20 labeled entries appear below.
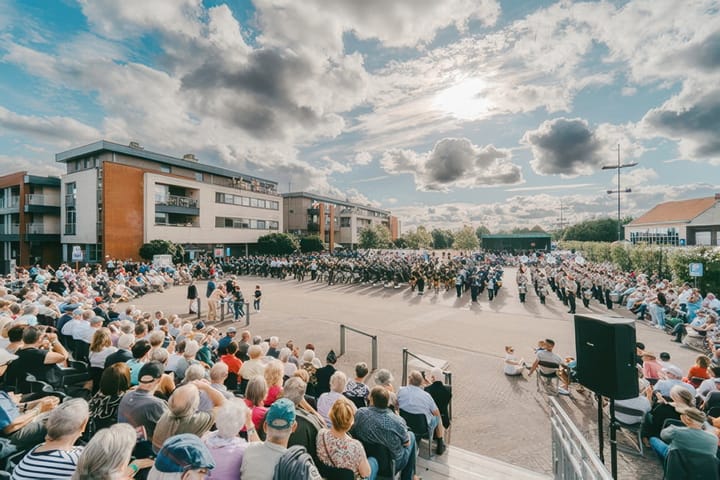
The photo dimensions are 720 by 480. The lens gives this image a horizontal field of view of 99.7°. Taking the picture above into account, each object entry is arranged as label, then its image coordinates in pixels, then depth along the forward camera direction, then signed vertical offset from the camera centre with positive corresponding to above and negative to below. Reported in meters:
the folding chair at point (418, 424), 4.14 -2.46
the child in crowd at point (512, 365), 7.12 -2.90
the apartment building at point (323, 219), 58.62 +5.57
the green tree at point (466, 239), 72.36 +1.16
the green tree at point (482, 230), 131.88 +6.07
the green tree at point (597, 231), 80.56 +3.28
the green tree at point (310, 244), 47.81 +0.26
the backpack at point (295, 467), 2.11 -1.56
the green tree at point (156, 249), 26.30 -0.12
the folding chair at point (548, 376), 6.52 -2.97
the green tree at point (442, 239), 113.50 +1.98
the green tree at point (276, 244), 40.22 +0.27
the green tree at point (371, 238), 63.09 +1.48
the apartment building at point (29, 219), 30.05 +3.11
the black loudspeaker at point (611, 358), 3.48 -1.37
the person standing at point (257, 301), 12.93 -2.41
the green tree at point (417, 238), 82.62 +1.77
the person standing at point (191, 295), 12.94 -2.04
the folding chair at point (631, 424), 4.54 -2.89
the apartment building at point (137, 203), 27.31 +4.51
